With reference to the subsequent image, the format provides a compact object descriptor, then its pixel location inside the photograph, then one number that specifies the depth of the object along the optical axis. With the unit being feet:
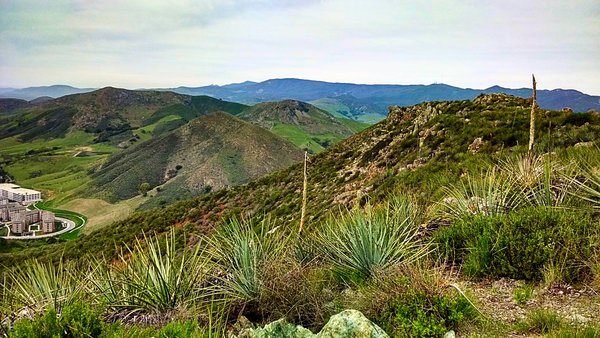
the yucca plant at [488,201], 19.60
